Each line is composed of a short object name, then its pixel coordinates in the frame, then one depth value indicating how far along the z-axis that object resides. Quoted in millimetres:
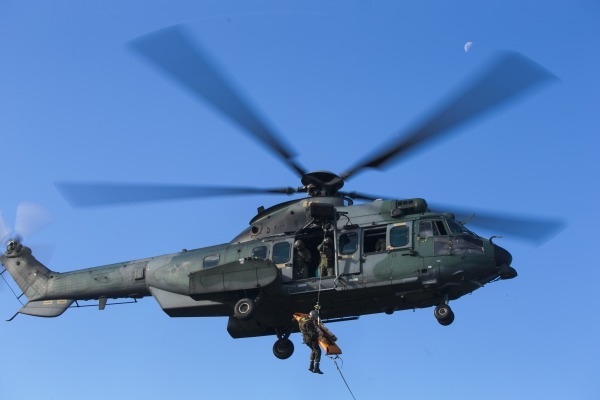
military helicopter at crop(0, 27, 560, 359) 18703
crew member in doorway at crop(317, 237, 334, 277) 19297
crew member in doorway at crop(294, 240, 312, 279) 19625
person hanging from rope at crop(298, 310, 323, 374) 18234
